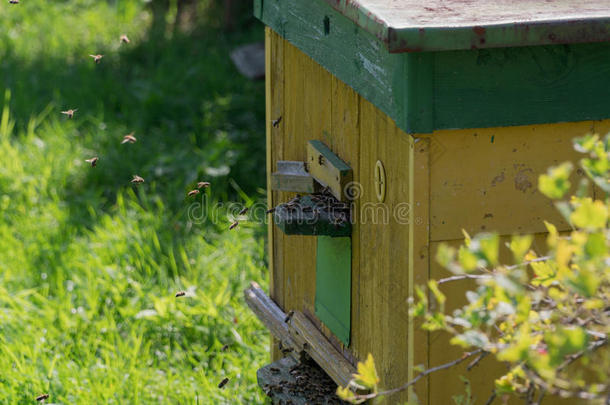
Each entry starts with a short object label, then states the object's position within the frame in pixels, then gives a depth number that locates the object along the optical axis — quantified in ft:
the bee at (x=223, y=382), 27.63
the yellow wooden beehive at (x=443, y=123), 16.55
